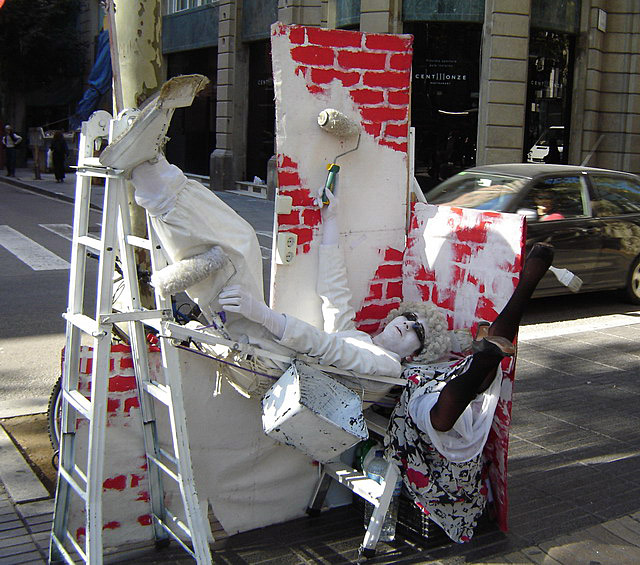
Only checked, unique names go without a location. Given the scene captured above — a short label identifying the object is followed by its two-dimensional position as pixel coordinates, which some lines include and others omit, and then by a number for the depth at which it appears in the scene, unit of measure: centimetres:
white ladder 303
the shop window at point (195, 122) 2280
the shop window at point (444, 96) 1581
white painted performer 287
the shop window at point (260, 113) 2023
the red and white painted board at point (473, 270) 358
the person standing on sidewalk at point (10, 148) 2436
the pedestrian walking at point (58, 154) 2268
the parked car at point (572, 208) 809
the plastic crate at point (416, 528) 359
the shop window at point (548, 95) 1638
